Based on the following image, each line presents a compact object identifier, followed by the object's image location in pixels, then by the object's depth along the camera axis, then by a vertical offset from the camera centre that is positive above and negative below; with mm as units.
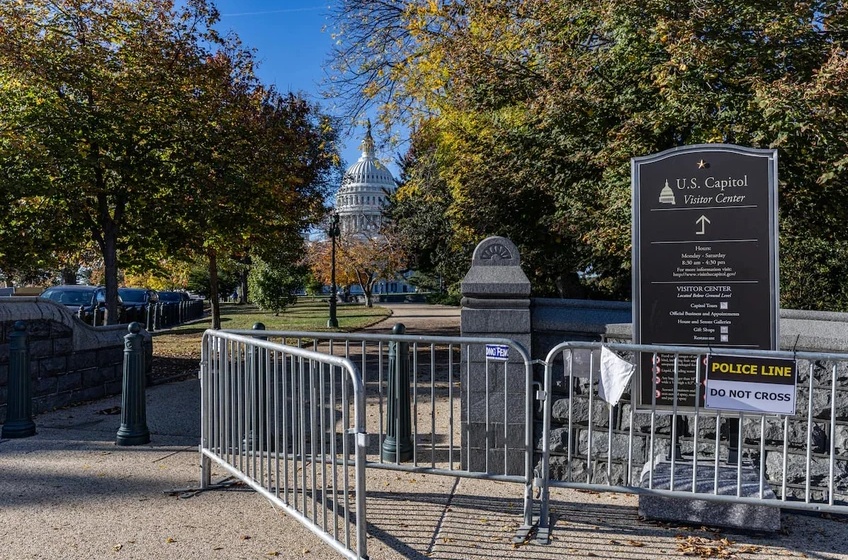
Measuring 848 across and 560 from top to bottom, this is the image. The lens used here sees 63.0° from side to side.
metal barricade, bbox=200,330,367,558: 3838 -994
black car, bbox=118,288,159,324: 24870 -558
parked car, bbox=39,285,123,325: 22125 -427
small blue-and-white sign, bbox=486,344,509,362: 5285 -538
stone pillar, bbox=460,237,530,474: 5734 -613
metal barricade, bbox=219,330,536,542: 5090 -1101
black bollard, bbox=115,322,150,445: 7051 -1195
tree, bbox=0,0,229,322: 11664 +3029
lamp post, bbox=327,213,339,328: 25031 +237
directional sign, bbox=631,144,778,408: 5152 +220
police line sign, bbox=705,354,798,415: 4426 -666
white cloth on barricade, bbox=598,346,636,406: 4887 -662
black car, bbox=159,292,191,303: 34784 -758
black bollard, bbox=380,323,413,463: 6094 -1145
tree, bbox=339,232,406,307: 52125 +1701
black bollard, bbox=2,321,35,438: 7426 -1190
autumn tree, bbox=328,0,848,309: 8938 +2756
